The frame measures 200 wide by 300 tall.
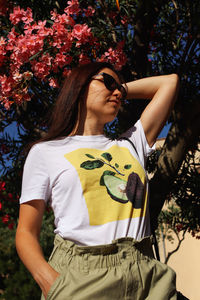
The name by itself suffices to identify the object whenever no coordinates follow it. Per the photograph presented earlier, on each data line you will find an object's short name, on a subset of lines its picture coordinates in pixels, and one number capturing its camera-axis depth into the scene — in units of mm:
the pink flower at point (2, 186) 3590
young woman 1312
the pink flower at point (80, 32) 2578
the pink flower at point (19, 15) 2773
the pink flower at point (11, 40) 2666
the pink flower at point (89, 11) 3238
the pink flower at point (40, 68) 2588
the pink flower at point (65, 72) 2740
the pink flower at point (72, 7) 2680
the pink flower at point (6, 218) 4259
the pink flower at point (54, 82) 2789
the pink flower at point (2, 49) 2671
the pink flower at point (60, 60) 2593
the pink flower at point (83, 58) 2752
